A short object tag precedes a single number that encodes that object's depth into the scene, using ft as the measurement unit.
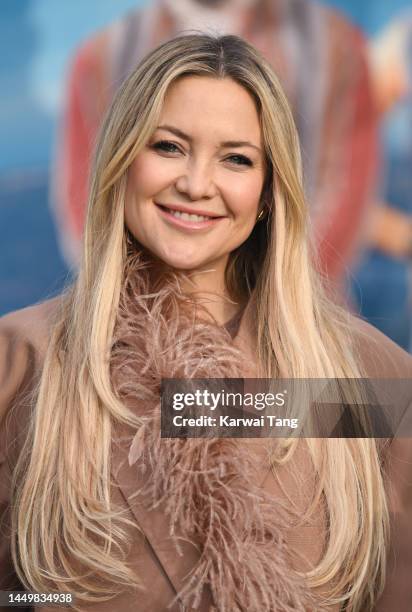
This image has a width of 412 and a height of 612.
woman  9.50
